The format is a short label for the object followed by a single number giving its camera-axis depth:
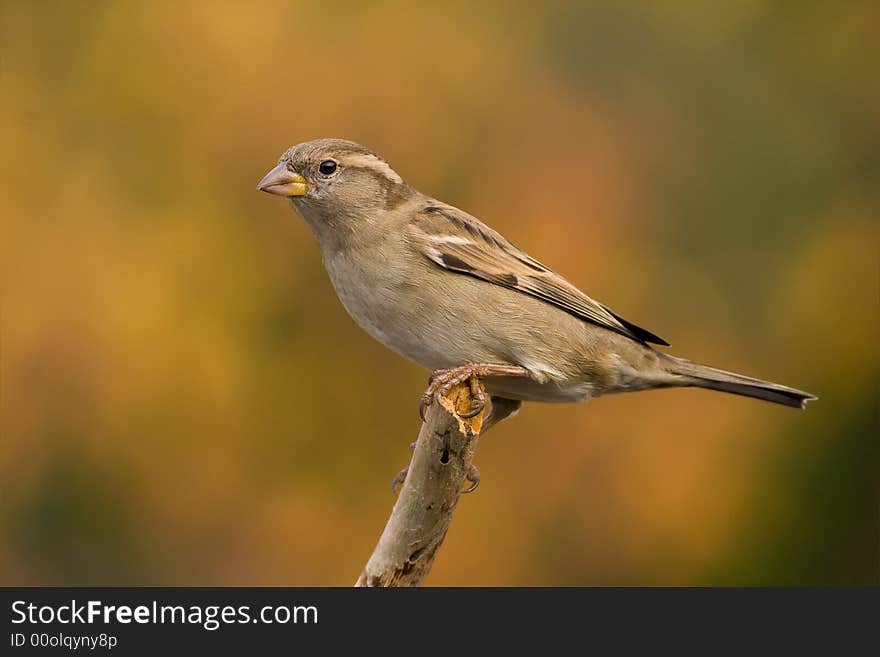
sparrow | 7.65
